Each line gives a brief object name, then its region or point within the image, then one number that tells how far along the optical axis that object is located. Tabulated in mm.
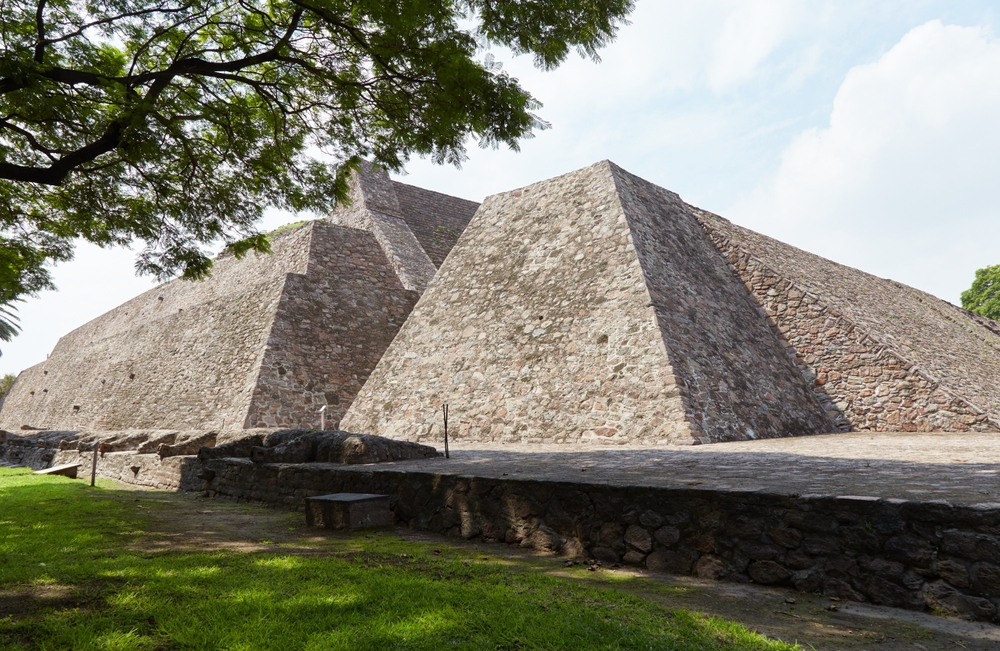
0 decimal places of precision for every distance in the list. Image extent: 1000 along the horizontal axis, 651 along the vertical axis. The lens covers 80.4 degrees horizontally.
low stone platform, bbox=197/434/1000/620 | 2938
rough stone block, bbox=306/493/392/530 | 5285
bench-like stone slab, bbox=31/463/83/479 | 12086
